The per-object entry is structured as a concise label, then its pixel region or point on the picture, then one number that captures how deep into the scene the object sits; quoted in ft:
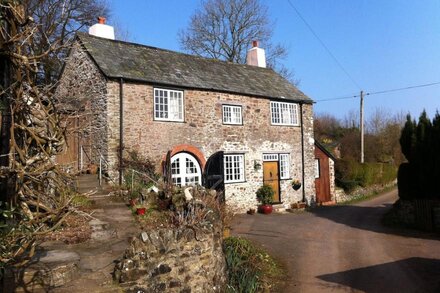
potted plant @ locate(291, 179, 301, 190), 67.46
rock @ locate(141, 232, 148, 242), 20.41
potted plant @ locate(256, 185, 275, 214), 61.40
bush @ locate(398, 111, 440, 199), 47.24
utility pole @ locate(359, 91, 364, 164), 106.93
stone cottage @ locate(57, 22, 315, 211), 47.91
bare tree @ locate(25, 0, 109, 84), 70.64
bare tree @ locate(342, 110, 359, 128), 169.13
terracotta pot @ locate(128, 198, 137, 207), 35.64
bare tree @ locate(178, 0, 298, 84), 118.01
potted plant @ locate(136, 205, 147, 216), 32.96
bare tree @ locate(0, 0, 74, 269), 11.87
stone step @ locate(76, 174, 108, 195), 39.09
